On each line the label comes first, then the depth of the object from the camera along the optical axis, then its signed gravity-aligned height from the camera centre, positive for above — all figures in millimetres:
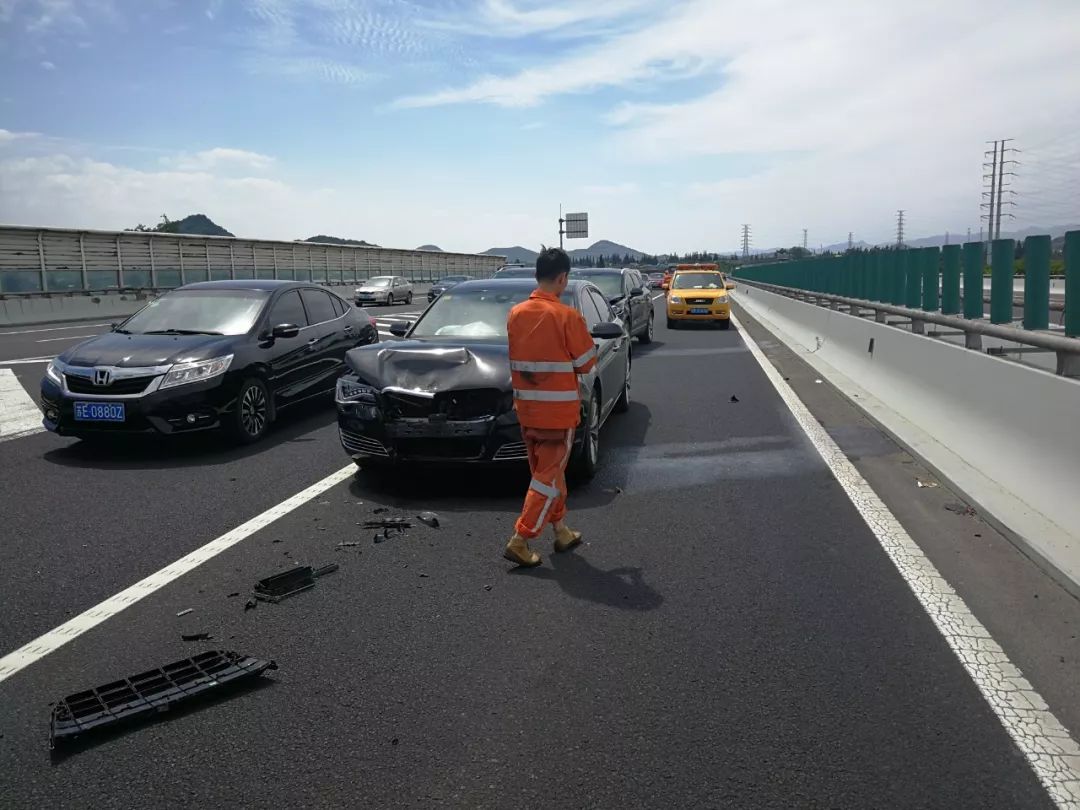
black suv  18344 -606
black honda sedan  8234 -906
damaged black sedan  6820 -1040
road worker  5328 -625
